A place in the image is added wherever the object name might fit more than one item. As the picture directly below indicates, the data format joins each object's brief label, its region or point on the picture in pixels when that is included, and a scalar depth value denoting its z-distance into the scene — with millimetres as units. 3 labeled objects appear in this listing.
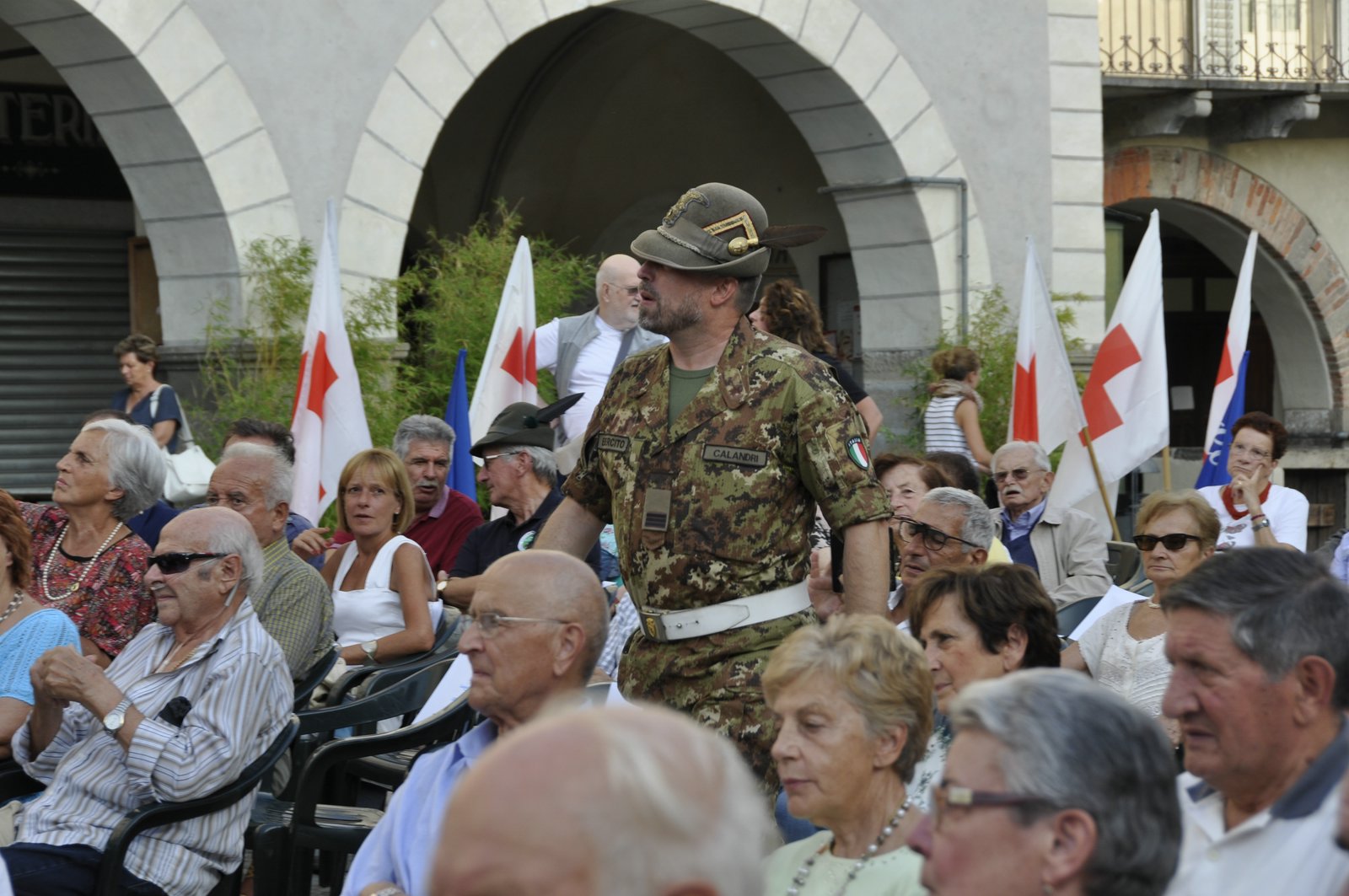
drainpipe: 12664
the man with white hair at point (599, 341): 7785
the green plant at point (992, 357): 12094
